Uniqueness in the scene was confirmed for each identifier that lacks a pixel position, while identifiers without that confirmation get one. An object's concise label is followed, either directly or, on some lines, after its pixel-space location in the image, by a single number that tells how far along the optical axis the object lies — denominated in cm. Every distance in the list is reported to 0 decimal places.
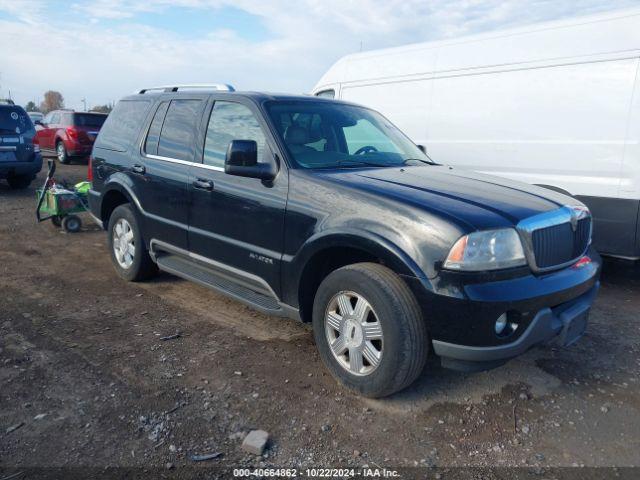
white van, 488
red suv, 1634
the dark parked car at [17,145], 1017
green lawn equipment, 745
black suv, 281
